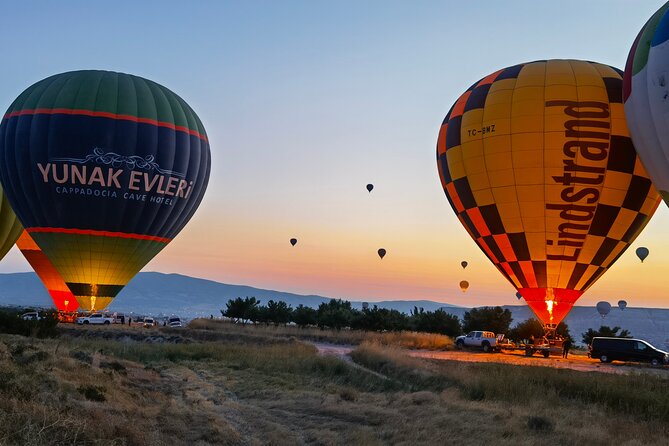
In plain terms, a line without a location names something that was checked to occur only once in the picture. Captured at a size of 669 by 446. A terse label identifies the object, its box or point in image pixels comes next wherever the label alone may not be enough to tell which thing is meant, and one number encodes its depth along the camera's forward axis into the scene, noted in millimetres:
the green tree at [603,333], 46094
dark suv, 32219
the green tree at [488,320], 49188
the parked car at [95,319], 45562
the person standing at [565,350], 33359
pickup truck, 38406
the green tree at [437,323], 49562
